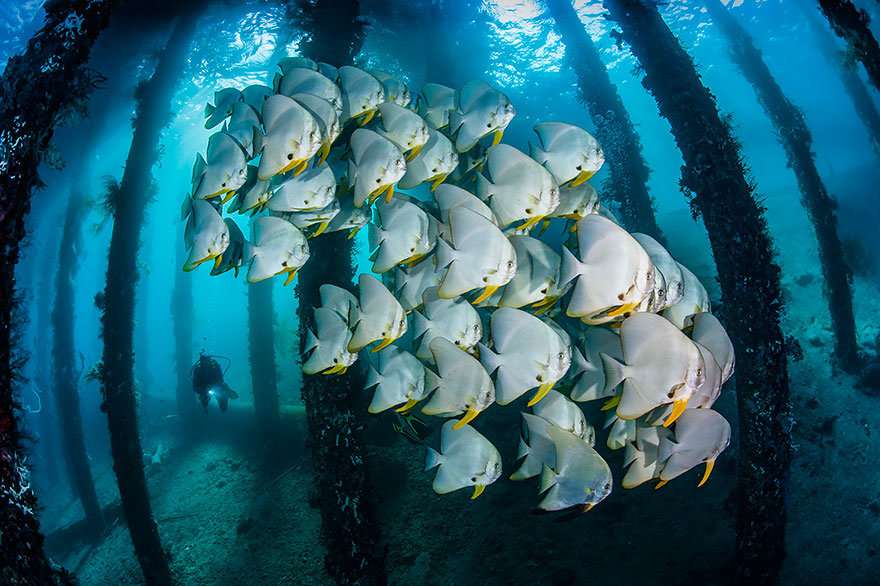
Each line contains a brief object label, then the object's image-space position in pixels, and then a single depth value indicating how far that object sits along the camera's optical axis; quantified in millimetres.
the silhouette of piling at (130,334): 6363
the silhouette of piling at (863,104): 12094
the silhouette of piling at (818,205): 8047
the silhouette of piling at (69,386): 11414
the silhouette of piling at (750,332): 4070
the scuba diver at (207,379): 8648
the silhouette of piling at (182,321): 16828
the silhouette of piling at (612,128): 8281
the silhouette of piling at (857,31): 3637
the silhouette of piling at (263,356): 10414
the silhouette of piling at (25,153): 2723
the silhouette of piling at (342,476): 4508
